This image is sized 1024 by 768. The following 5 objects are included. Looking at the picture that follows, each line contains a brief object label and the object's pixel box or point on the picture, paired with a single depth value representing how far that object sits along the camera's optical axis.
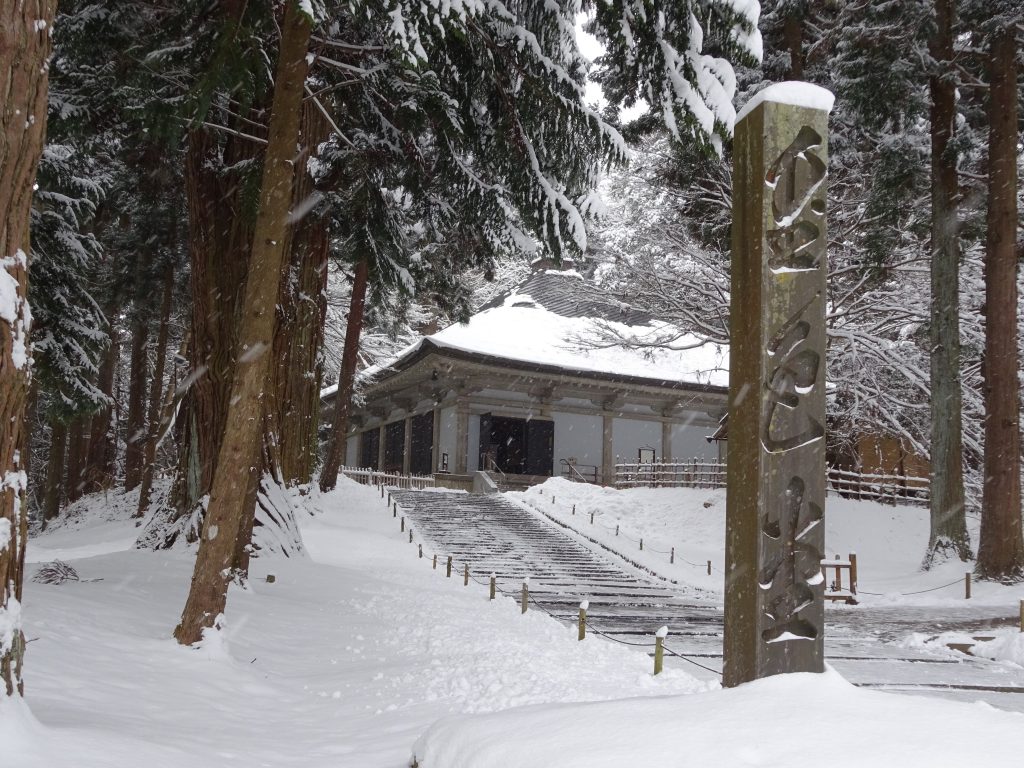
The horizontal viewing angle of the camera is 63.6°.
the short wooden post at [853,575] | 13.88
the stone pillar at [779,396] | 3.67
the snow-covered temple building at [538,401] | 25.83
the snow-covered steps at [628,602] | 7.95
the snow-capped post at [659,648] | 6.83
